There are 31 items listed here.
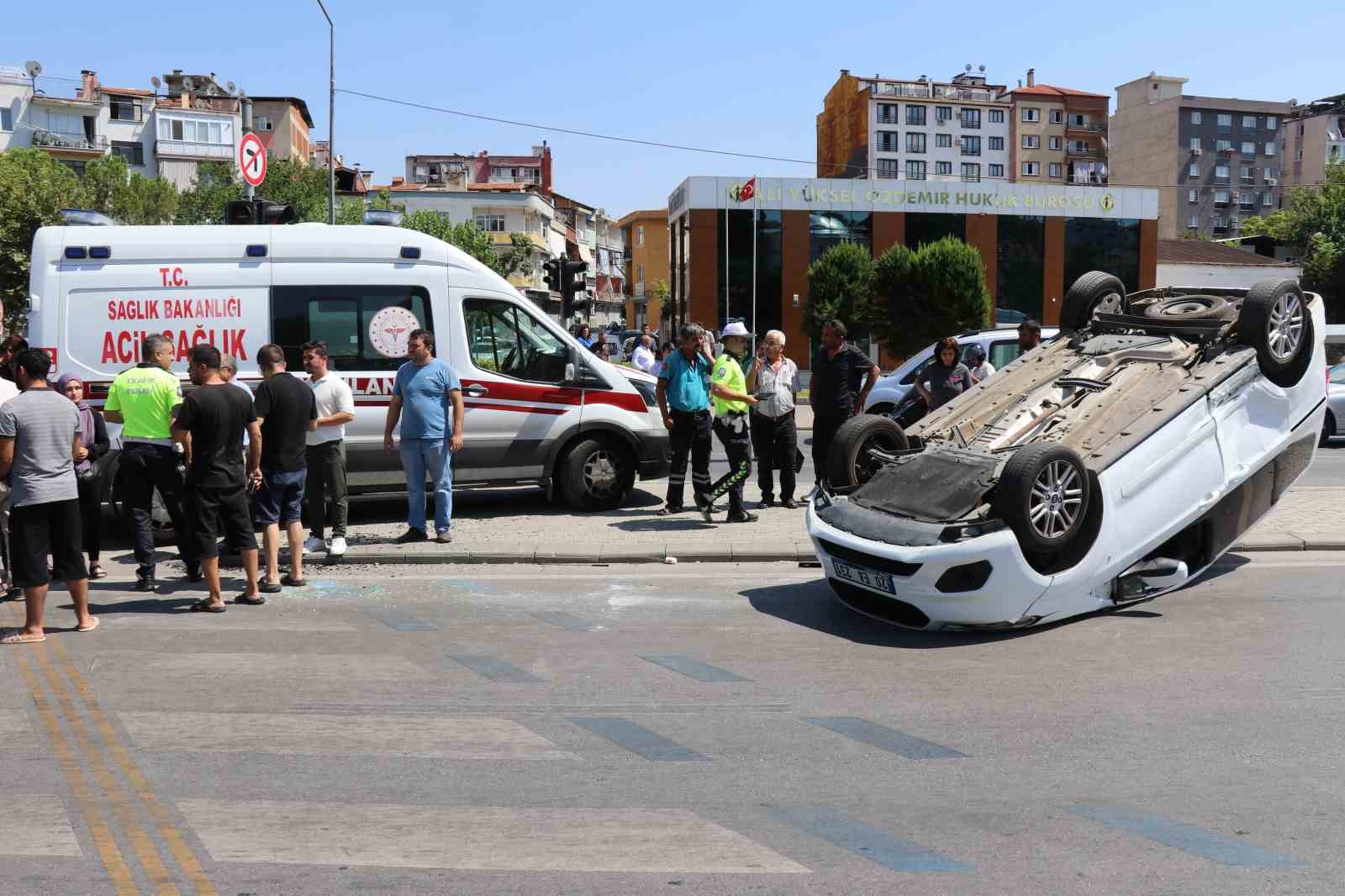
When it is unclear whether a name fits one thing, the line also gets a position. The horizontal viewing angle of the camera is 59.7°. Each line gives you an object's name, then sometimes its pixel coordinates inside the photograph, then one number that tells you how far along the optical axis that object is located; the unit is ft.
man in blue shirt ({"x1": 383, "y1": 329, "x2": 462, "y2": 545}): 32.40
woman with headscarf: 28.81
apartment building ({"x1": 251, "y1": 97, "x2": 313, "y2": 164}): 291.58
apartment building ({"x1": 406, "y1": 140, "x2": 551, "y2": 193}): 384.47
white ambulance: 34.58
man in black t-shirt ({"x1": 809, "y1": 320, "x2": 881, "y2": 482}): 37.01
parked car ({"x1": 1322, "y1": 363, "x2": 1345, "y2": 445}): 59.88
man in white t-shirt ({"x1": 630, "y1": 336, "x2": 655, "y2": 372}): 73.56
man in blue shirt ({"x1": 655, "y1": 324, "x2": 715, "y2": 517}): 35.42
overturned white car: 21.59
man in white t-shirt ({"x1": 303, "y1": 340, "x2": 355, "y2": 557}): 30.60
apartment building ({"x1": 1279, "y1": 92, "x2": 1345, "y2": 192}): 368.27
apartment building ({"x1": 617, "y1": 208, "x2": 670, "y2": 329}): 366.22
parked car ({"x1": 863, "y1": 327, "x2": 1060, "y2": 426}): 55.31
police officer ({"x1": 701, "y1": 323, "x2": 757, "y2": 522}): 35.14
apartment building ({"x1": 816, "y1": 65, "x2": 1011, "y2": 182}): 322.14
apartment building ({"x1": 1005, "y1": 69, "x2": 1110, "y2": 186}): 344.69
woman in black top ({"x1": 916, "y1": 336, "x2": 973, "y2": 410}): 39.04
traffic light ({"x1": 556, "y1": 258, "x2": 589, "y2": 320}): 58.23
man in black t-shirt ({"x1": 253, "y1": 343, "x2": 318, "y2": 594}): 27.73
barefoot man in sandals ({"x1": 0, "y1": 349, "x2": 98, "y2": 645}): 22.85
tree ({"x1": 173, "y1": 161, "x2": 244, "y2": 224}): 176.35
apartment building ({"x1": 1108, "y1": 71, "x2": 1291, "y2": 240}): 352.90
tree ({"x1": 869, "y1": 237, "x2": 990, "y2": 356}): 161.07
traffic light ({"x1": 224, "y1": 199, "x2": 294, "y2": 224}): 39.19
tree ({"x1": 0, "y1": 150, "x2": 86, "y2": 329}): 157.58
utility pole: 70.29
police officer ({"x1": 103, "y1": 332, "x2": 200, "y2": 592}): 27.99
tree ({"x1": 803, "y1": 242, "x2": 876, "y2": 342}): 171.32
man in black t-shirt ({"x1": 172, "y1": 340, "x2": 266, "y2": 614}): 25.45
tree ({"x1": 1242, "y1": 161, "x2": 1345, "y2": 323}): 204.13
